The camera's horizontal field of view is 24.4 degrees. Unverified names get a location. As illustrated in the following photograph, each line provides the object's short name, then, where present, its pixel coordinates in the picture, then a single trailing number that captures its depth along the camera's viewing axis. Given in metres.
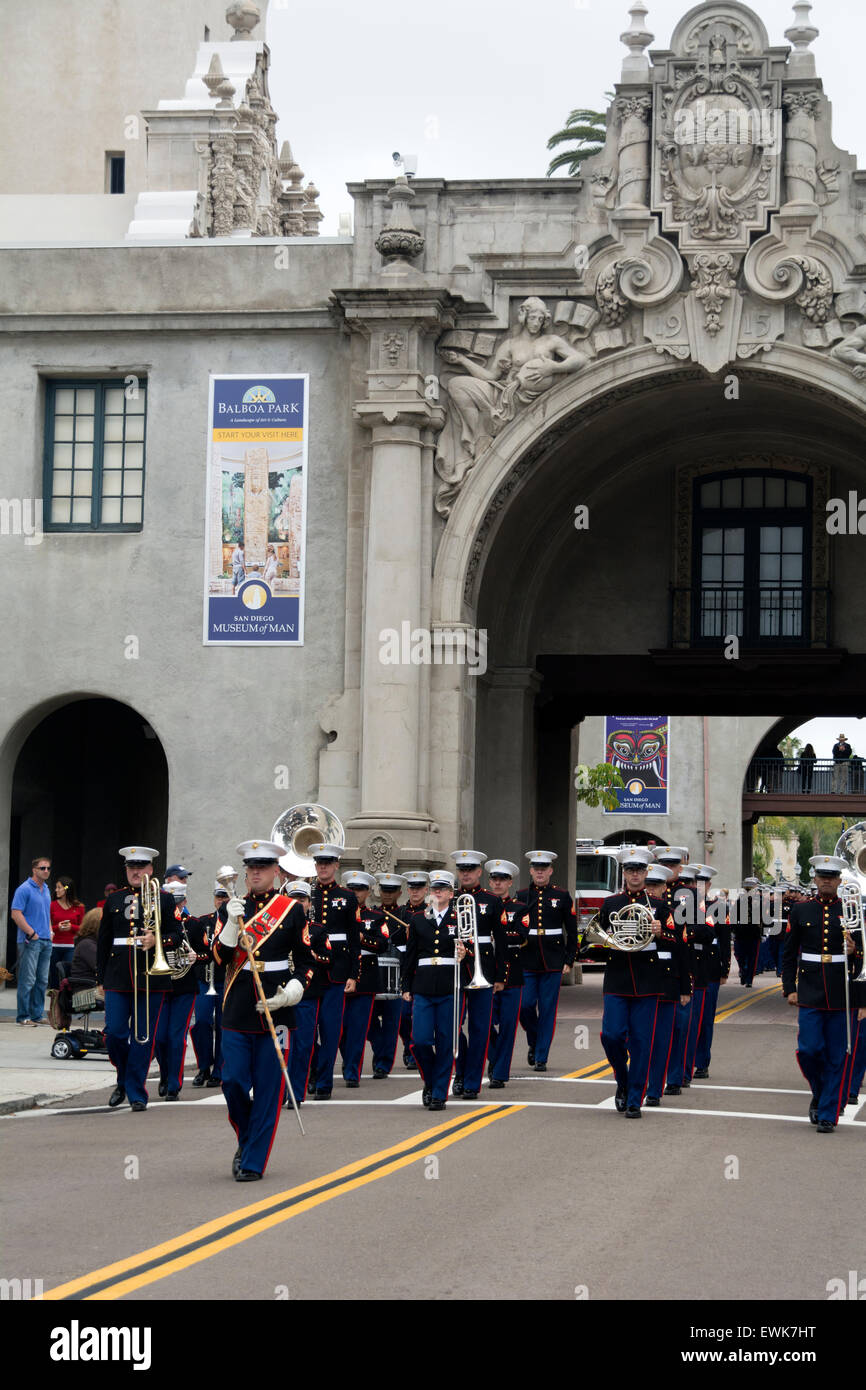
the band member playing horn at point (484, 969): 16.86
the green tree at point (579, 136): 48.06
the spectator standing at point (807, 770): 61.81
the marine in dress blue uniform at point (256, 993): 12.27
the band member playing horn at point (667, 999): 16.17
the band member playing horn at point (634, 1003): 15.81
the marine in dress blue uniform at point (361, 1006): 18.11
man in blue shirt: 24.62
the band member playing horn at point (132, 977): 16.25
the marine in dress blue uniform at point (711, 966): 18.88
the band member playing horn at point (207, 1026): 17.86
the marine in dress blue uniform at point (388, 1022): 19.05
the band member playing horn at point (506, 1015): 17.62
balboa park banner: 27.98
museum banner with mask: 65.81
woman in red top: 26.05
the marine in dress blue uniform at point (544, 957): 19.02
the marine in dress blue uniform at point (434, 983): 15.98
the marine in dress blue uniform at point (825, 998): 15.16
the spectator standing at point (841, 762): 57.78
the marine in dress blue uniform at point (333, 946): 17.33
